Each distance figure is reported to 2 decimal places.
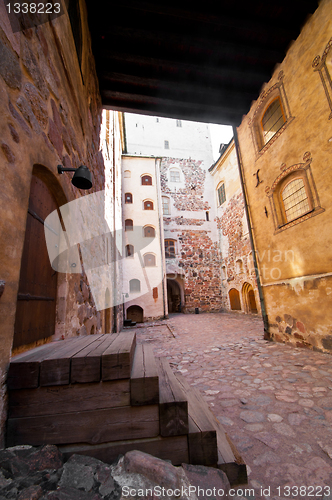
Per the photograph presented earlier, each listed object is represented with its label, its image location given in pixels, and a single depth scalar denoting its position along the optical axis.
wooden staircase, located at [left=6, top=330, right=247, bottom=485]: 1.31
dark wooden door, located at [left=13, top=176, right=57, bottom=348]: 1.64
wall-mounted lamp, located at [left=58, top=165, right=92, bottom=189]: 2.25
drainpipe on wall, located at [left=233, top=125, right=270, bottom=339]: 5.90
